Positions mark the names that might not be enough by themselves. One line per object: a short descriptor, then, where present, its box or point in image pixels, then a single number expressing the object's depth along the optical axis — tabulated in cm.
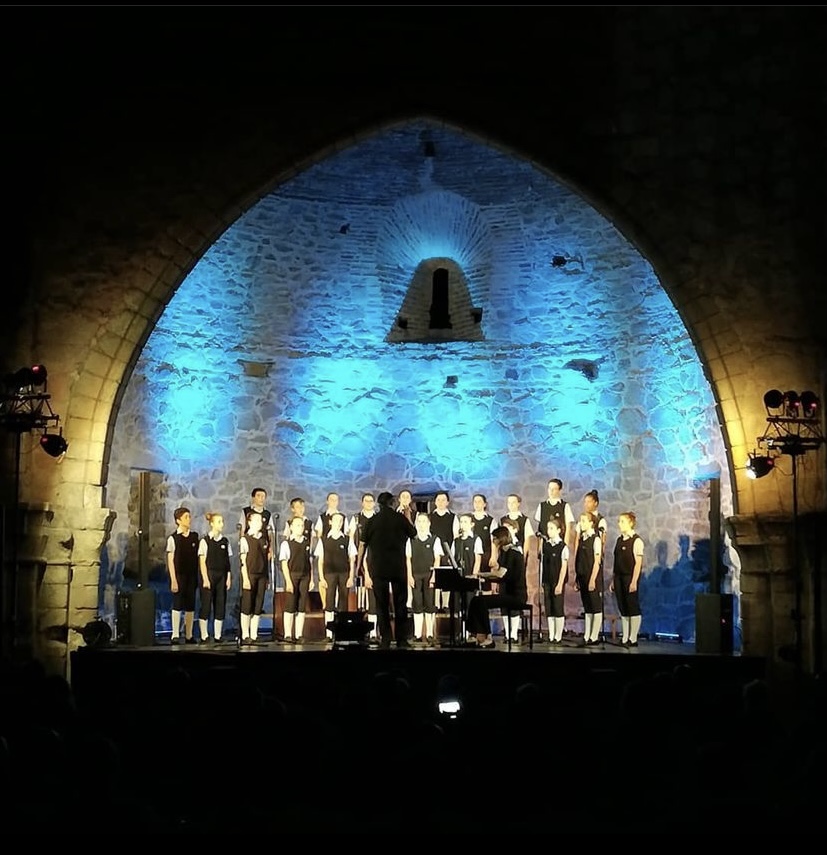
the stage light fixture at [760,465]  1045
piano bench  1181
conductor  1164
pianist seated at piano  1180
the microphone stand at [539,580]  1271
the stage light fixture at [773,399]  1039
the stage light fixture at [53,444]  1066
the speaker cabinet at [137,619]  1162
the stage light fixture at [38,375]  1045
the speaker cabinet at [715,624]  1103
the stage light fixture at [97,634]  1103
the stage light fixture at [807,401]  1051
